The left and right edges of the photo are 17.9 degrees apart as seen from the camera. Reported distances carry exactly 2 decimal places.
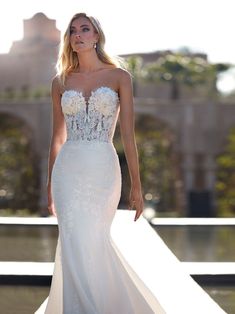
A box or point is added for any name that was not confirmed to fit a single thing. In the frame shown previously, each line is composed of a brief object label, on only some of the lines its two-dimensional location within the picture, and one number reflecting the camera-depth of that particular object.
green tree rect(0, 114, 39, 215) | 24.05
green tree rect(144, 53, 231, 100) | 29.41
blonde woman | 3.34
